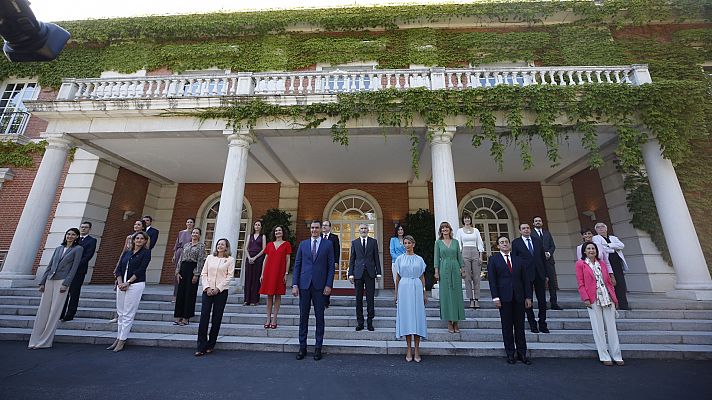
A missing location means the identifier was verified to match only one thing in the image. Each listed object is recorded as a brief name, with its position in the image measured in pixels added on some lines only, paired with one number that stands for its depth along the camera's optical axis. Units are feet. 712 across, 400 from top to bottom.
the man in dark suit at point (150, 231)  22.32
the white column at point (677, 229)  21.40
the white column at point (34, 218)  24.03
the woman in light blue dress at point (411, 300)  13.50
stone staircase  14.78
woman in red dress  17.37
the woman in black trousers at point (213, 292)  14.26
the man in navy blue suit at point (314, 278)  13.93
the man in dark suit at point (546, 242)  20.30
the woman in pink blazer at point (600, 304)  13.58
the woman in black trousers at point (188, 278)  17.75
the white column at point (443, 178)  22.67
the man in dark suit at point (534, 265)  16.46
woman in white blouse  20.25
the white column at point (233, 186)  23.53
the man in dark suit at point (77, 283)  18.21
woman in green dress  16.34
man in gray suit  17.25
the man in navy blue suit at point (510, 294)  13.65
